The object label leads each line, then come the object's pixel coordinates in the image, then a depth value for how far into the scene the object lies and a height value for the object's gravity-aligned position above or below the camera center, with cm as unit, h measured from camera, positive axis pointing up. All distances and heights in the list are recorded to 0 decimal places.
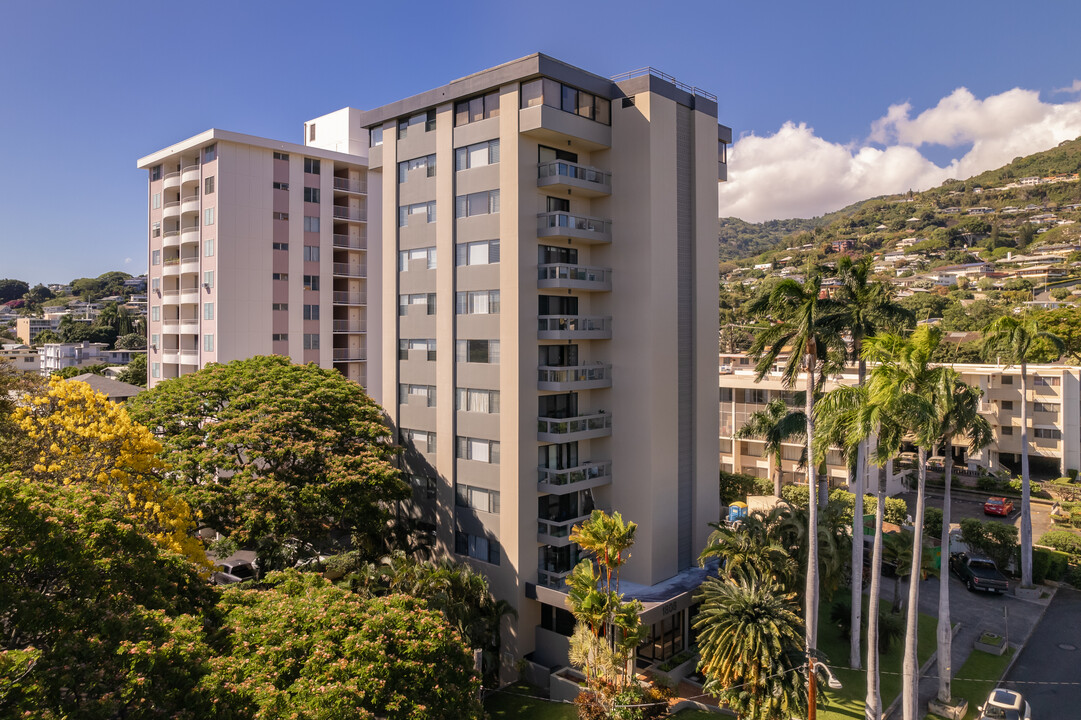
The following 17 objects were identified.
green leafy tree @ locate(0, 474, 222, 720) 1386 -576
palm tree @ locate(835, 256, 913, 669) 2980 +189
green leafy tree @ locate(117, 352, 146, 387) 8756 -200
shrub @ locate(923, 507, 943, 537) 4638 -1102
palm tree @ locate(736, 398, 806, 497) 3466 -366
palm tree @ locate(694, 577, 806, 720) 2422 -1048
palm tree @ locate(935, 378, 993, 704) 2469 -283
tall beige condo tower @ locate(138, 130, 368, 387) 5294 +828
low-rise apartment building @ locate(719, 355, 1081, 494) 6016 -584
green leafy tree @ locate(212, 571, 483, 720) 1650 -766
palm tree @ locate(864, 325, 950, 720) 2381 -143
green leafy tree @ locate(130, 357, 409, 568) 3102 -444
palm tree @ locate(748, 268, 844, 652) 2836 +81
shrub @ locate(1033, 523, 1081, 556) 4288 -1133
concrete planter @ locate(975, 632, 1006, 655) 3375 -1394
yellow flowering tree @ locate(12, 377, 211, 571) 2519 -346
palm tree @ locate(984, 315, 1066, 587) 3825 +57
